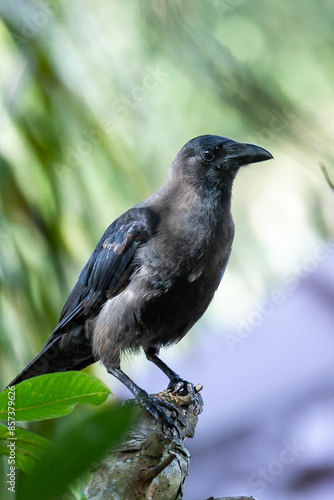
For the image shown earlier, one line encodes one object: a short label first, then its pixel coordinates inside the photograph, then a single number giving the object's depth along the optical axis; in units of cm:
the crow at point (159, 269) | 768
